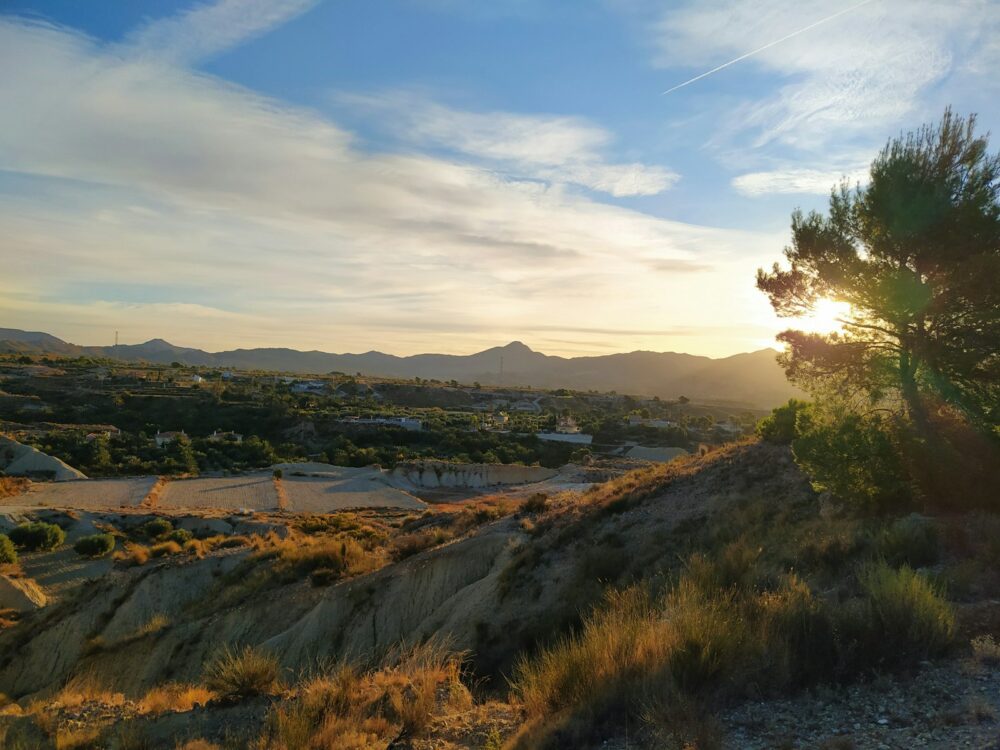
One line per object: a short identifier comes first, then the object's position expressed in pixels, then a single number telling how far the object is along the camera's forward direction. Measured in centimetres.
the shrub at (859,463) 1212
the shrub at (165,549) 2847
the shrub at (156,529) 3416
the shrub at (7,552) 2869
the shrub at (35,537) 3145
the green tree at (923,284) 1254
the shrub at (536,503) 2222
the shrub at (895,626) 607
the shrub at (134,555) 2692
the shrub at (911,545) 912
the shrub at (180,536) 3206
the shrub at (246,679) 857
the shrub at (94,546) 3086
